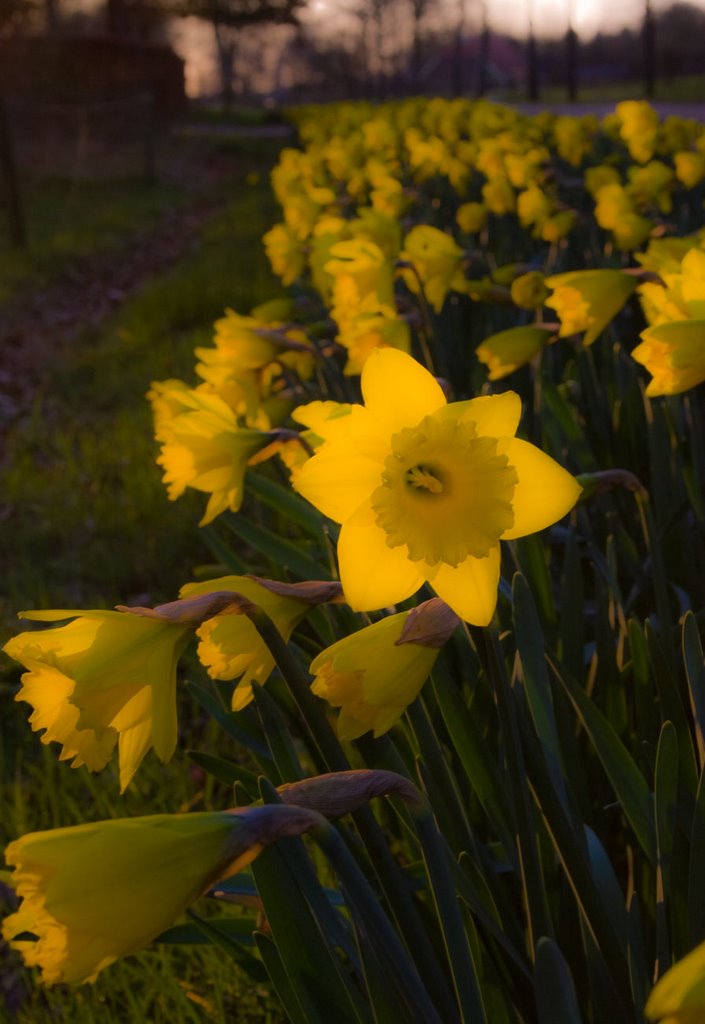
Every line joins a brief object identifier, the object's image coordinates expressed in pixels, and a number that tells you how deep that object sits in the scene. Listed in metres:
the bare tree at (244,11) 30.81
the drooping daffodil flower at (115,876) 0.62
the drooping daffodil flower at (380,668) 0.82
